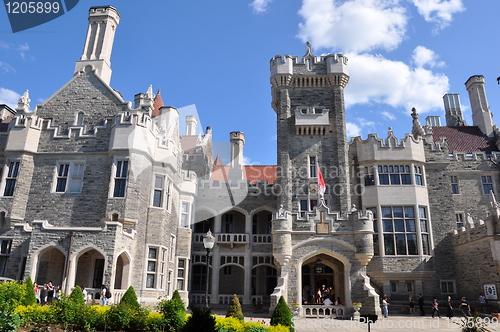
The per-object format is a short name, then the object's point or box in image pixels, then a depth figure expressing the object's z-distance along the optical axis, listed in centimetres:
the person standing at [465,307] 2136
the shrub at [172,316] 1248
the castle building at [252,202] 2100
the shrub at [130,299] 1373
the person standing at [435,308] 2189
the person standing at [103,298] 1718
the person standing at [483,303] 2164
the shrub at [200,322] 950
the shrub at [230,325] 1173
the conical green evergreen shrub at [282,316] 1258
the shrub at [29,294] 1438
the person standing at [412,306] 2330
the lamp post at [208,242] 1556
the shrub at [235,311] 1495
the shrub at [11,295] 1345
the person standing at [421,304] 2289
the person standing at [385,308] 2154
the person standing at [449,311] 2151
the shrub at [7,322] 769
